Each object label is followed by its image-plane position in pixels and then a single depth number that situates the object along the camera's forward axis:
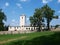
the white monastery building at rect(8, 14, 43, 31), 47.19
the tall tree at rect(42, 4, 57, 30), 36.02
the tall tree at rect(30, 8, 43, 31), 35.47
